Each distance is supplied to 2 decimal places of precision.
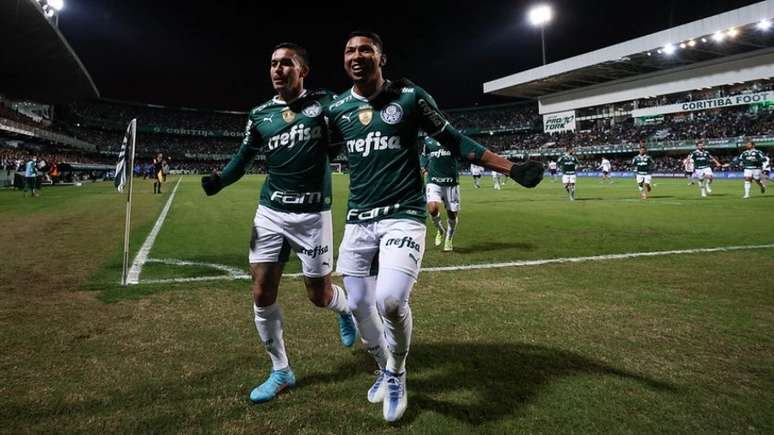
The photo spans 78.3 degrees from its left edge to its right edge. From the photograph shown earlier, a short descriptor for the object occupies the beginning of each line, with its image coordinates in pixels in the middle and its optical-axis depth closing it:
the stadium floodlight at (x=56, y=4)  36.91
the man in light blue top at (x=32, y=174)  24.77
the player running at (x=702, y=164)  21.95
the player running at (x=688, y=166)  34.84
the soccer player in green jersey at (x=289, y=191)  3.71
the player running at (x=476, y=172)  36.84
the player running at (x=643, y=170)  21.56
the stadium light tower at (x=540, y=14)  53.38
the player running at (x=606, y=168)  39.97
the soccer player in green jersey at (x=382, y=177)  3.30
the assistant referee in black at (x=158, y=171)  26.61
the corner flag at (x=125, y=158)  7.11
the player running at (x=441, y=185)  9.89
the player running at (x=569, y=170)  21.69
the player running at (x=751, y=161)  20.67
